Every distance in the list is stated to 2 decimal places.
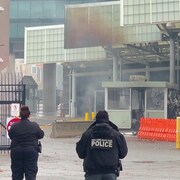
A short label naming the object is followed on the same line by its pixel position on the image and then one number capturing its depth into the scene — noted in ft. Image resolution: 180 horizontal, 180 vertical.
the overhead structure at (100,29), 134.92
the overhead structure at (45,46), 173.06
